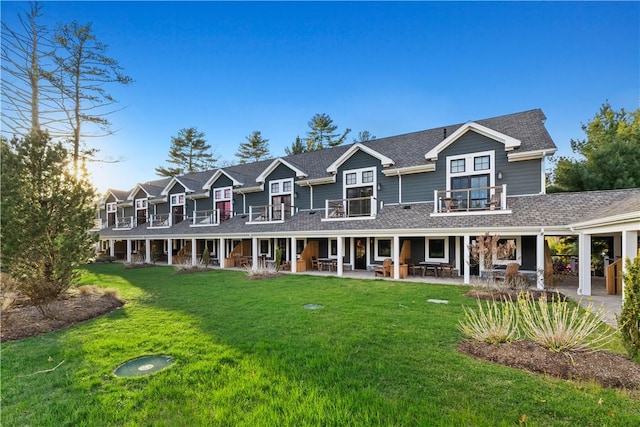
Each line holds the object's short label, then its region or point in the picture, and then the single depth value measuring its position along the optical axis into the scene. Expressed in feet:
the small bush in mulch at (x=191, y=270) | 53.49
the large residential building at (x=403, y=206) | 36.51
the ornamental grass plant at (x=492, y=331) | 16.16
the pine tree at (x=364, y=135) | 125.59
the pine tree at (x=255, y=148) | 138.51
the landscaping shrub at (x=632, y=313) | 14.11
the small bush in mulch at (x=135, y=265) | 64.06
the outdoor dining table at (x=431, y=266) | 45.14
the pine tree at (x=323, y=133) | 123.75
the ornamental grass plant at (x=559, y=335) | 14.40
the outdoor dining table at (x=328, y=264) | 54.54
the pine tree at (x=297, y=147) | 126.31
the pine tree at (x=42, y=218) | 24.71
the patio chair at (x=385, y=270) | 45.65
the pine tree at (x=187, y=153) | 137.59
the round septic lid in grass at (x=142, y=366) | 14.26
